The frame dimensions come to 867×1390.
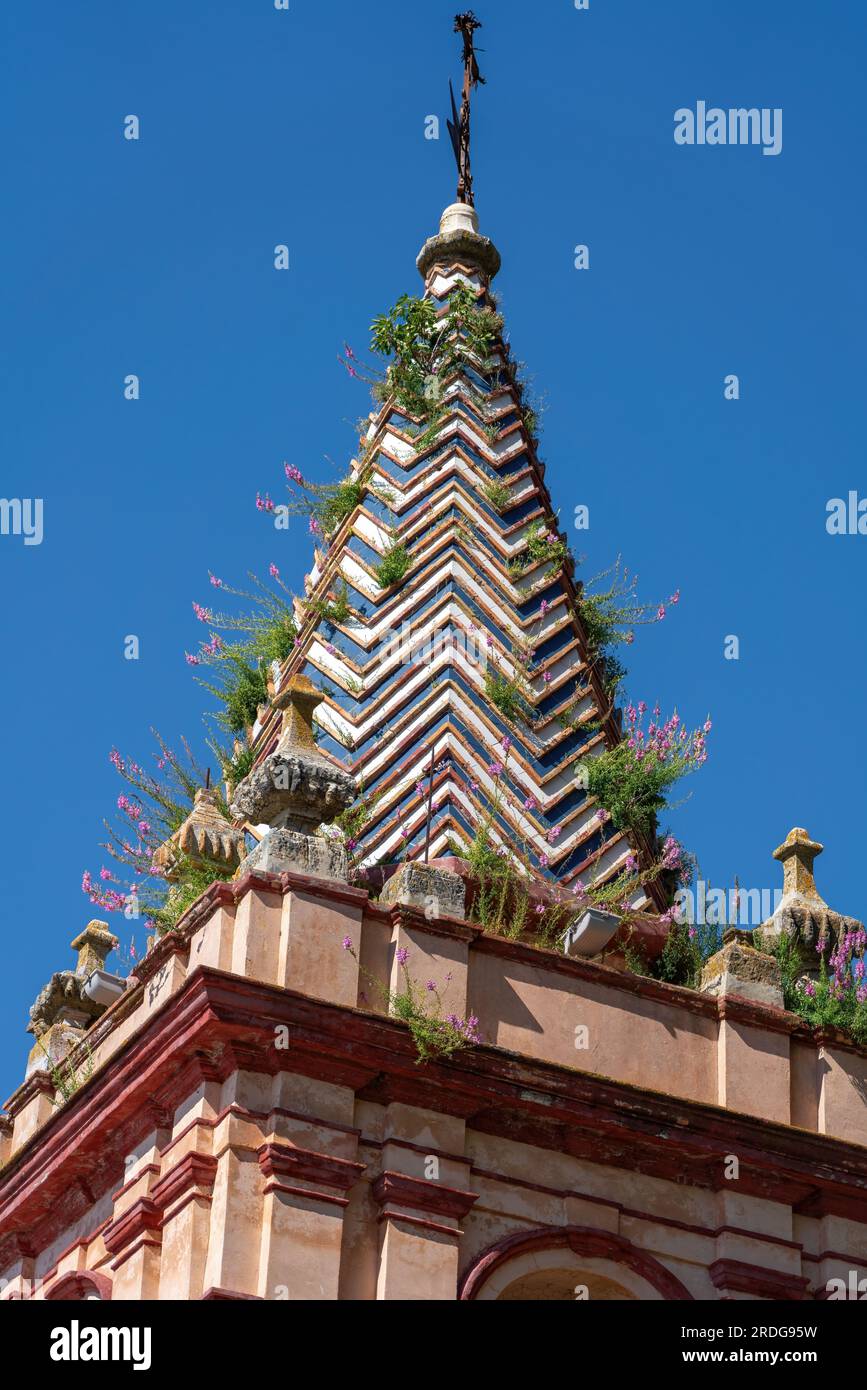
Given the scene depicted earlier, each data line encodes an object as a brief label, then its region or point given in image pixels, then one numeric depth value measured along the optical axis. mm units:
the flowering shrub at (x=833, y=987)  21984
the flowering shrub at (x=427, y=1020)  20031
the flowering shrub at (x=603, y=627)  25719
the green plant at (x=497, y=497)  26312
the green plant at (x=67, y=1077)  22078
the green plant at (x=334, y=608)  25125
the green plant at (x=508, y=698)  24188
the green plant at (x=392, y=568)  25328
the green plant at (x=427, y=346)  27297
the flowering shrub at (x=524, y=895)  21641
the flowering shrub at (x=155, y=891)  22062
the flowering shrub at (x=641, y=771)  23875
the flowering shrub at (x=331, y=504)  26375
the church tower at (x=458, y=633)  23312
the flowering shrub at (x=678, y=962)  22375
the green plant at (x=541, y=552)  25766
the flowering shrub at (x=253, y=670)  25531
